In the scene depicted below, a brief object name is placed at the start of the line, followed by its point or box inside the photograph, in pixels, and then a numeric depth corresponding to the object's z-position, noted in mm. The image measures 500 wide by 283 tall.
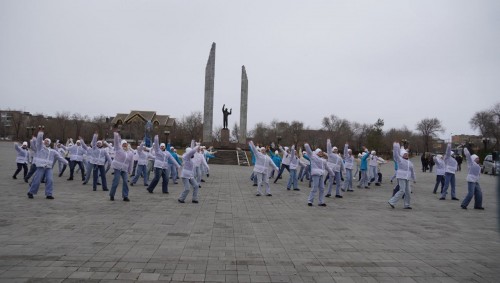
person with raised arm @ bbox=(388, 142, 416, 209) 11656
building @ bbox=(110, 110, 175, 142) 81750
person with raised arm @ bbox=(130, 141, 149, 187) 16328
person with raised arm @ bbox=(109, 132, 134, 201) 11555
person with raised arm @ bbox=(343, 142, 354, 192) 16469
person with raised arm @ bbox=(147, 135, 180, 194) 13758
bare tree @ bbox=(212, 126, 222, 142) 89281
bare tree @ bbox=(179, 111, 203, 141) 82925
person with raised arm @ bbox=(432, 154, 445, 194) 15625
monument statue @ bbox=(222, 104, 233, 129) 44406
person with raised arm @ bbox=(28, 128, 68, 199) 11117
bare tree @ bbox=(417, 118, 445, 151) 93938
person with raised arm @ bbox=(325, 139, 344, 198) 14219
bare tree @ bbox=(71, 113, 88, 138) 85275
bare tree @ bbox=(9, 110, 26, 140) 85062
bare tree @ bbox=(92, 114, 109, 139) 83531
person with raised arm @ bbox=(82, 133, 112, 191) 14075
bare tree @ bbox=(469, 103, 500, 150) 61712
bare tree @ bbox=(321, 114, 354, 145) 86144
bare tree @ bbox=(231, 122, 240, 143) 95650
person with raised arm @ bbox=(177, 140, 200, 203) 11461
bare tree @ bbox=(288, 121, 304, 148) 83812
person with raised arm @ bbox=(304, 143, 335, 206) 11750
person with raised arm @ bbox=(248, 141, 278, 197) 13734
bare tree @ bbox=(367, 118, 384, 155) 53656
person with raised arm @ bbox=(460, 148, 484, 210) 12078
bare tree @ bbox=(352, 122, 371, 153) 87625
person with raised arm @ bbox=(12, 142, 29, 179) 16234
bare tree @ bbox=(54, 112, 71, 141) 85125
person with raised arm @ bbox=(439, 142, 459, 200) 14423
